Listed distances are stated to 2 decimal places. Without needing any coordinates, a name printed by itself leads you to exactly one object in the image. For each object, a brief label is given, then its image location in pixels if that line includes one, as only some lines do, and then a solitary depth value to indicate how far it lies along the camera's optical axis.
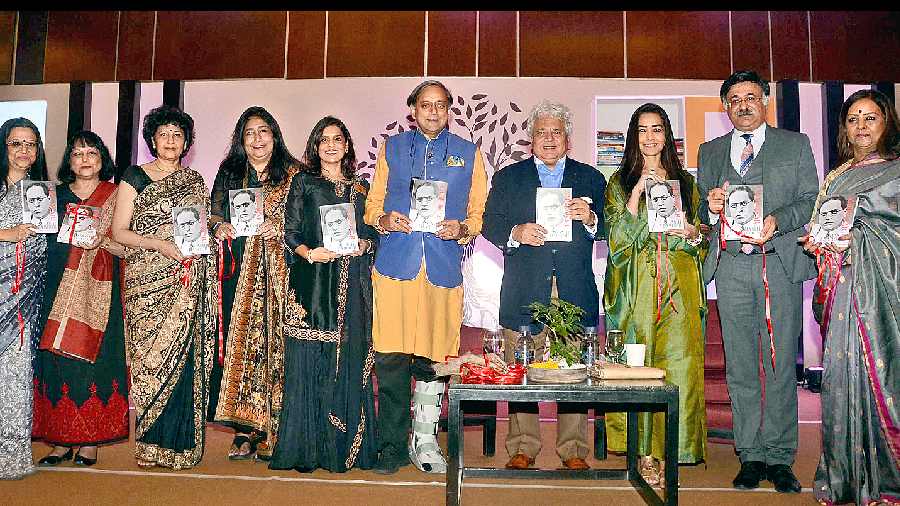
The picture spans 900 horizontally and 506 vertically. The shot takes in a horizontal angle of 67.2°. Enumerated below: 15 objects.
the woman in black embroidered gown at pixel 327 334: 3.55
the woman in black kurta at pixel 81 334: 3.65
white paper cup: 2.92
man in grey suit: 3.32
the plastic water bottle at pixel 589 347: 2.89
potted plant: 2.78
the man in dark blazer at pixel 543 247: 3.60
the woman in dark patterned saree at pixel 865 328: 2.98
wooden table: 2.56
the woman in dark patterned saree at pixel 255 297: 3.68
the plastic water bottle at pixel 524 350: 2.95
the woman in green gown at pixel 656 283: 3.38
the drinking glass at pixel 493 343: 2.98
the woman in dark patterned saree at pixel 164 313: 3.59
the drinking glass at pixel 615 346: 2.98
